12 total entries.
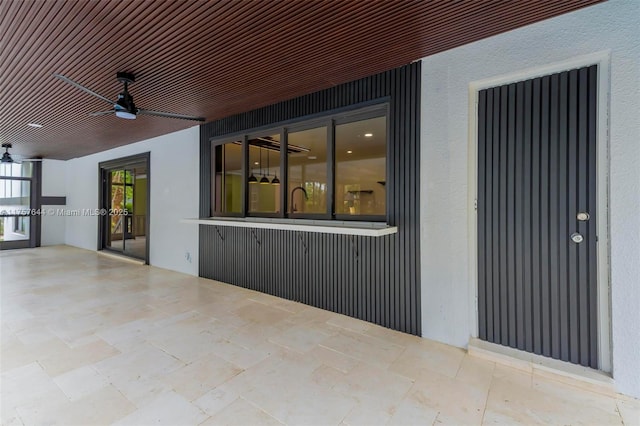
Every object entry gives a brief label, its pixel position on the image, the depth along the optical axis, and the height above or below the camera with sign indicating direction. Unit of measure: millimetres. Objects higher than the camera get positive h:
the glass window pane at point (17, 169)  8438 +1145
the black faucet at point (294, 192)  3998 +248
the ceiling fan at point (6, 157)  6908 +1218
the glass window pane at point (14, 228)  8398 -482
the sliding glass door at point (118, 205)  7496 +167
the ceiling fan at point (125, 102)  3199 +1149
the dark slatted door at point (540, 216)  2234 -17
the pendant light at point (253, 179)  4559 +486
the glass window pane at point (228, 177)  4789 +551
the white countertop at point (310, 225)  2889 -142
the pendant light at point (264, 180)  4456 +465
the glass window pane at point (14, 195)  8422 +425
